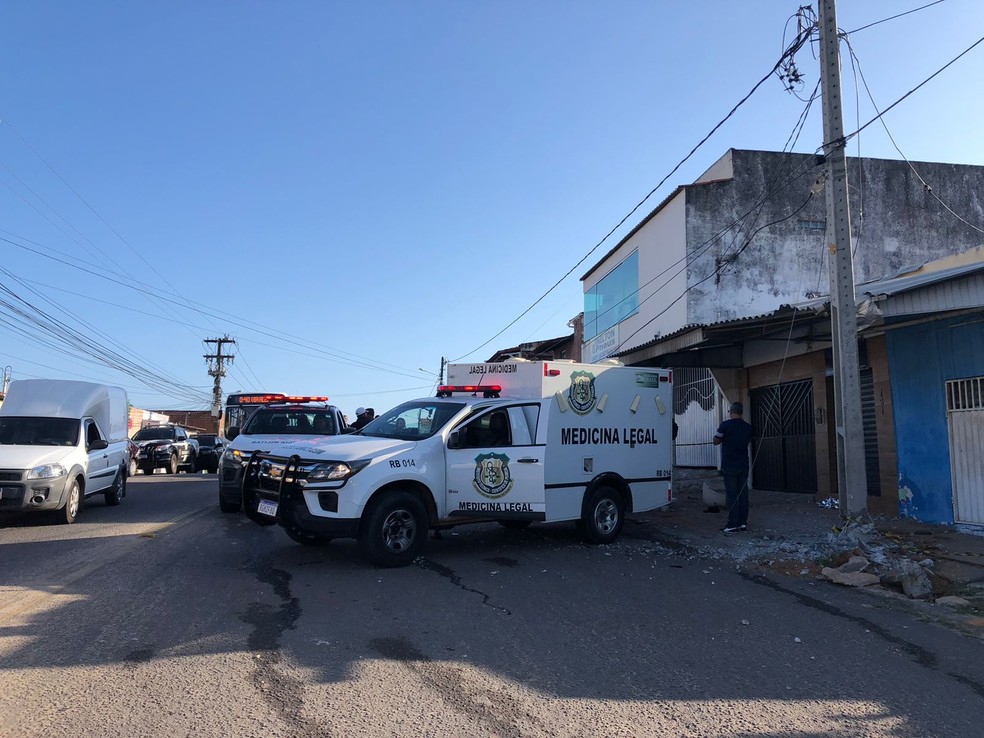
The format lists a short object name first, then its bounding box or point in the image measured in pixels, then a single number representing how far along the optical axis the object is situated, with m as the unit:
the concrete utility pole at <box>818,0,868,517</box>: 8.90
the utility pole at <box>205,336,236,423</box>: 61.25
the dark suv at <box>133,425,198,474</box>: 25.16
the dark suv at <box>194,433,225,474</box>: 27.30
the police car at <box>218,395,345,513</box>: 11.29
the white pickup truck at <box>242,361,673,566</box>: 7.55
